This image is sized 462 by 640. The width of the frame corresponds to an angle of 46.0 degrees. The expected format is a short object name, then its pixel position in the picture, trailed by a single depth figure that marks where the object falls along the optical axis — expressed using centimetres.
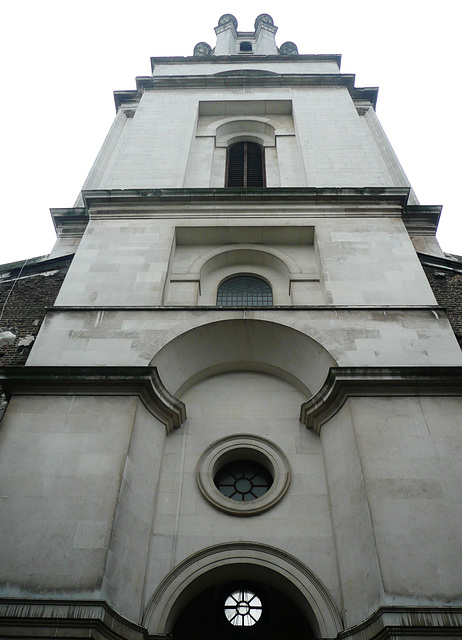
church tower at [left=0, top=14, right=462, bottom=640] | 812
